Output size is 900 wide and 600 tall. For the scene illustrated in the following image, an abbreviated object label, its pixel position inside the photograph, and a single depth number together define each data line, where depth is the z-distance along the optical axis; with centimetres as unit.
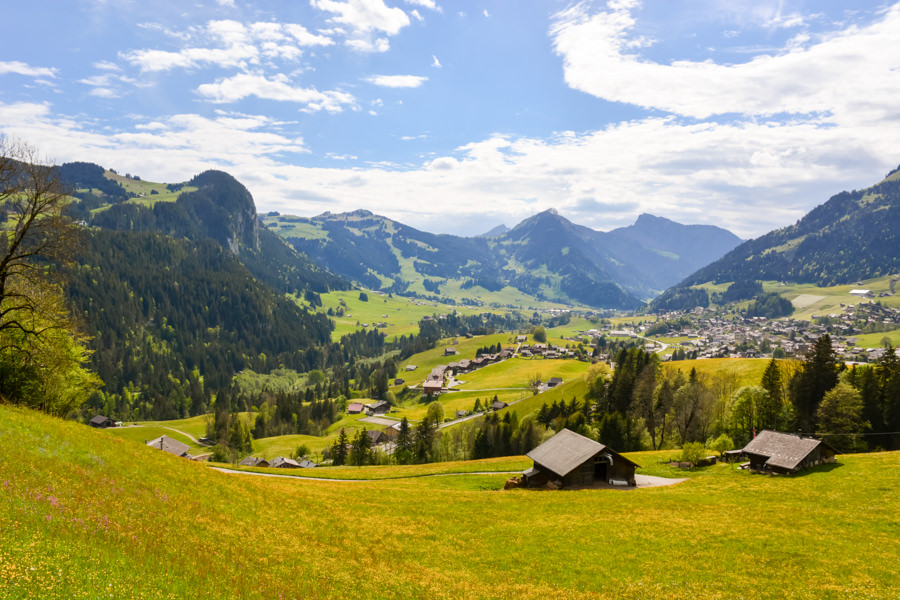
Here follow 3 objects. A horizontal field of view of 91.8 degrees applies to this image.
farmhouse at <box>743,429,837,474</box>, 5056
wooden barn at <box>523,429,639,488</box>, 5438
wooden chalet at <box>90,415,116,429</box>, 17988
